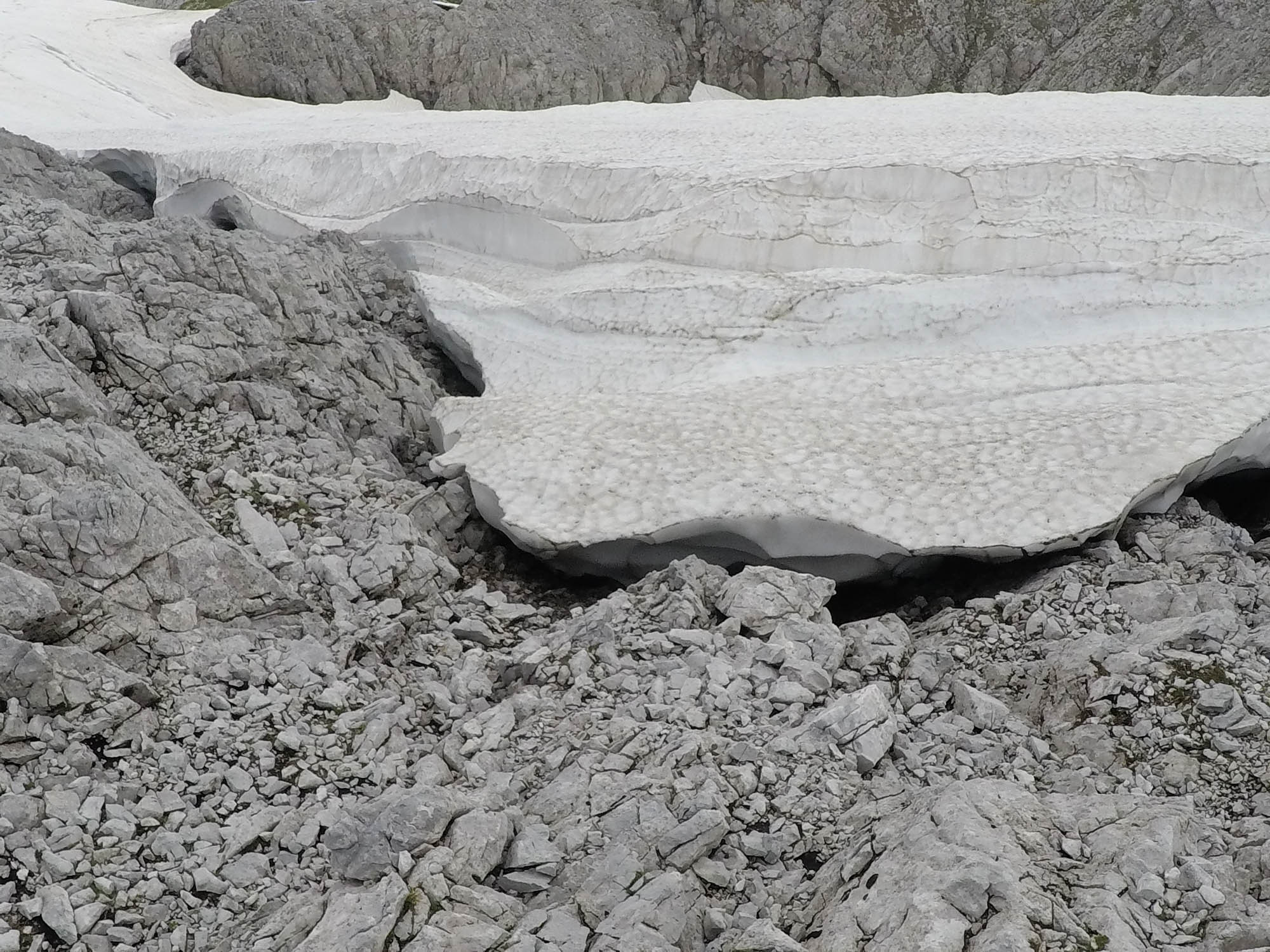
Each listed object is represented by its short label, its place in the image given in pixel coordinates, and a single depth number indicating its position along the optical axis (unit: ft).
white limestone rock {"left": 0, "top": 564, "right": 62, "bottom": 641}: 20.98
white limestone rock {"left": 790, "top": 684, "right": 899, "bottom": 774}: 21.03
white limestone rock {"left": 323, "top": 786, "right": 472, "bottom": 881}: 17.63
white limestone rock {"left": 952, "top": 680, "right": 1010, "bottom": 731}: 22.50
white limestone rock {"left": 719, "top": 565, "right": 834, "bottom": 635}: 25.54
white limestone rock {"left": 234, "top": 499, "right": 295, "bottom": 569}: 26.40
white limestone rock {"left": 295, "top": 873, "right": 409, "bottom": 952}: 16.07
